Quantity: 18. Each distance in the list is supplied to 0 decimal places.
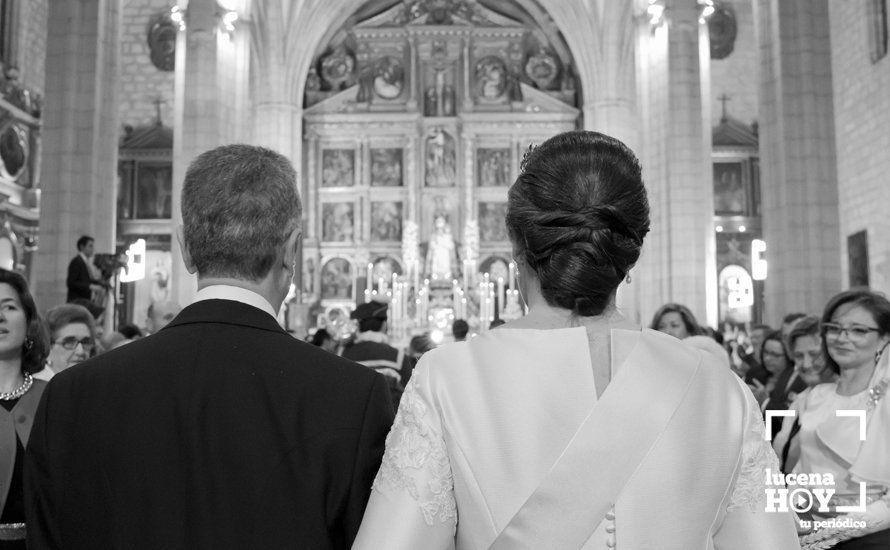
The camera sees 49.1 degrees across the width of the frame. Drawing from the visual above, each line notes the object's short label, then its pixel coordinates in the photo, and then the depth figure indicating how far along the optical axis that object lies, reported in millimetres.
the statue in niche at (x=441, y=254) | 28375
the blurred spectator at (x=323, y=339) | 9562
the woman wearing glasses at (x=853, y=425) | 3609
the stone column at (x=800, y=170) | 12258
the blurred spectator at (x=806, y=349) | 5699
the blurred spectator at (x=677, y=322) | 6086
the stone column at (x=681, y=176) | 15633
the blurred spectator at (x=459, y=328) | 10273
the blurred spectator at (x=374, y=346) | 6539
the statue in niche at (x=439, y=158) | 30141
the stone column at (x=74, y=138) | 12789
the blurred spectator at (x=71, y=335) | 4754
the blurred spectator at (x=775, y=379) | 6137
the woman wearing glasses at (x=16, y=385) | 2789
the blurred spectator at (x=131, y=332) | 9589
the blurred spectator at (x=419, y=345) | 8266
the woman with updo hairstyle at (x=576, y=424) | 1694
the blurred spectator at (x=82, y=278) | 11062
